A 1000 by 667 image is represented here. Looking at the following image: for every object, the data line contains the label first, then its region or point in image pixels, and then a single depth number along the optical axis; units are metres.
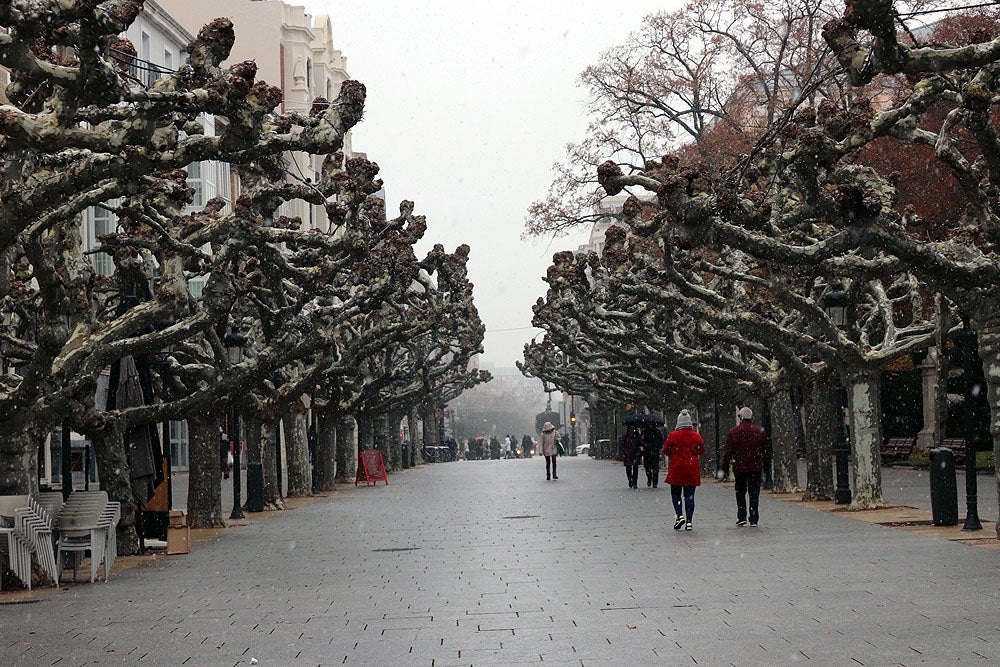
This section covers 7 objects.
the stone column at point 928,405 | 43.16
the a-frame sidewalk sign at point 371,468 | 39.03
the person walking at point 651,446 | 31.78
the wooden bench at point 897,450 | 40.44
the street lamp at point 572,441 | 101.97
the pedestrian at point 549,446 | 39.19
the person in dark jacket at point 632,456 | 32.84
